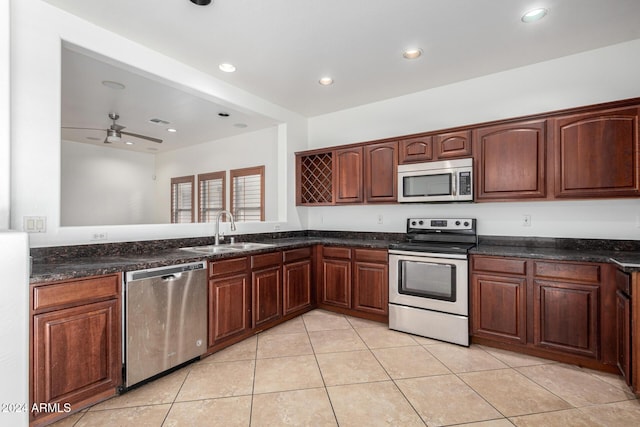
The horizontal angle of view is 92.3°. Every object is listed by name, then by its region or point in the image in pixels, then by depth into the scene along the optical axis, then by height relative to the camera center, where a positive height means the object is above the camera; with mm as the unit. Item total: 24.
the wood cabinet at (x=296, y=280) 3428 -758
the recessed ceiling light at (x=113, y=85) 3453 +1505
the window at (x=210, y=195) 6133 +429
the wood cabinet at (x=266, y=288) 3051 -750
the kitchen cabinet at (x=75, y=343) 1697 -757
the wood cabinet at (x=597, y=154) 2402 +490
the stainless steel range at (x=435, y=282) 2844 -664
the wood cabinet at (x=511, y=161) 2747 +500
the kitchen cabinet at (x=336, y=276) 3610 -737
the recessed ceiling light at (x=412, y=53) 2781 +1493
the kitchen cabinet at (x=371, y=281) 3352 -745
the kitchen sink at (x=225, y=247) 3057 -341
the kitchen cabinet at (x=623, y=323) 2037 -751
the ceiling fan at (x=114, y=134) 4379 +1167
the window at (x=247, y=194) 5465 +401
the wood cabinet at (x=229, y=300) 2652 -768
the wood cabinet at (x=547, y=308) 2303 -765
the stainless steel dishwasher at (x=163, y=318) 2086 -763
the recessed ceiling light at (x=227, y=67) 3043 +1488
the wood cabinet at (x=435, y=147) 3108 +720
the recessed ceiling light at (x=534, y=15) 2230 +1483
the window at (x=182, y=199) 6762 +369
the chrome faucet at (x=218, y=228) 3342 -144
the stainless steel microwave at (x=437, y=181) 3061 +352
